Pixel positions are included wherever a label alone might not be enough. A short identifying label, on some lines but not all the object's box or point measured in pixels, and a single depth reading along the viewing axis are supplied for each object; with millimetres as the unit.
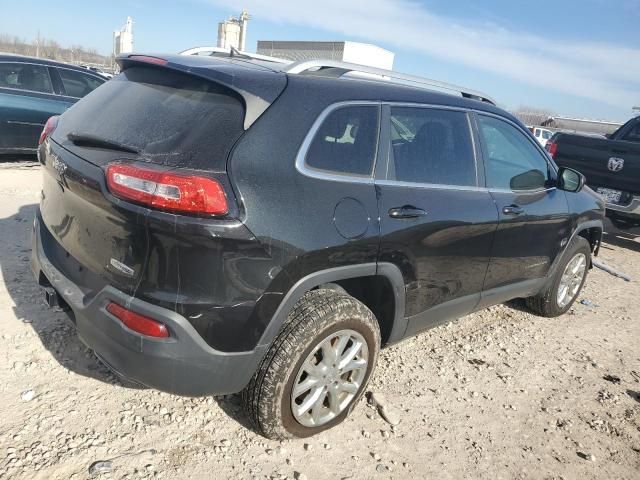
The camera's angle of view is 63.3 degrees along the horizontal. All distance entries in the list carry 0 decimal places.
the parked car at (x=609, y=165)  6711
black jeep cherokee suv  2072
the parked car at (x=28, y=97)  7133
